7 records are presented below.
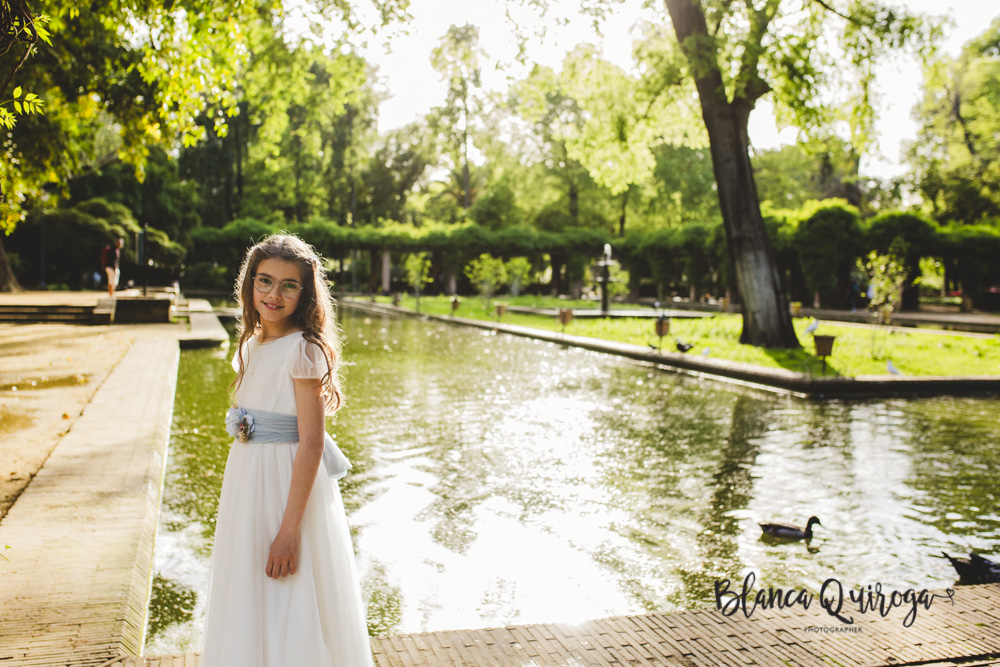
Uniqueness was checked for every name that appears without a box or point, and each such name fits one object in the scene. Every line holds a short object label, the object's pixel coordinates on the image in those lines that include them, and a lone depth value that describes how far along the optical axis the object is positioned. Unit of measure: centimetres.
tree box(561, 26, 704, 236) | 1667
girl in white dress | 212
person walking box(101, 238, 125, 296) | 1949
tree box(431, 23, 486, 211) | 4772
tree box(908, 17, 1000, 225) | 3123
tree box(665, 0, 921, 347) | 1352
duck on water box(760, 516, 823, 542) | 460
